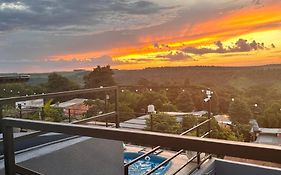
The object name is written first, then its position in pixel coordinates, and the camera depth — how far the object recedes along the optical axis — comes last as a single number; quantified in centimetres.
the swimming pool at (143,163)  420
